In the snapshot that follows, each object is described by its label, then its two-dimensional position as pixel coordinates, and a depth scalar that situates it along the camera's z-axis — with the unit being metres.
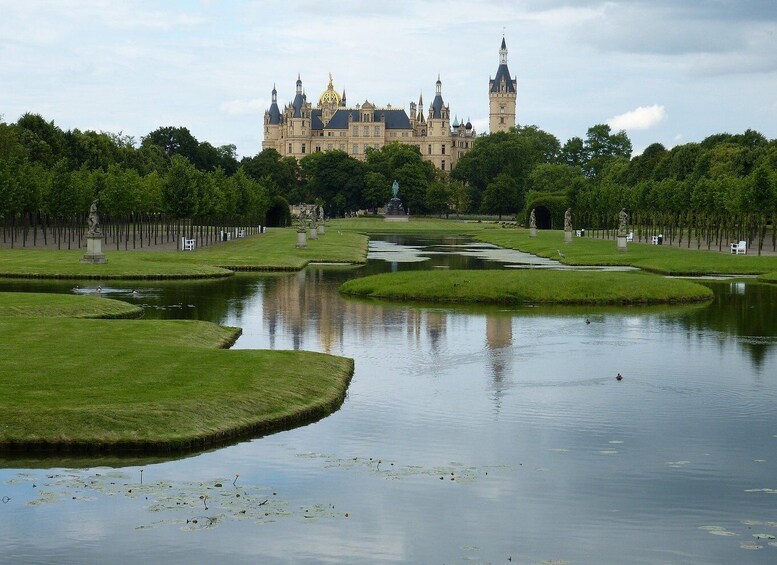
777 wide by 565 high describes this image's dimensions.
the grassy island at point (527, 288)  49.31
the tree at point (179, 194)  95.38
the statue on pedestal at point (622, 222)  83.25
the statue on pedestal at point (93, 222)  61.59
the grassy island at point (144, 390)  21.02
